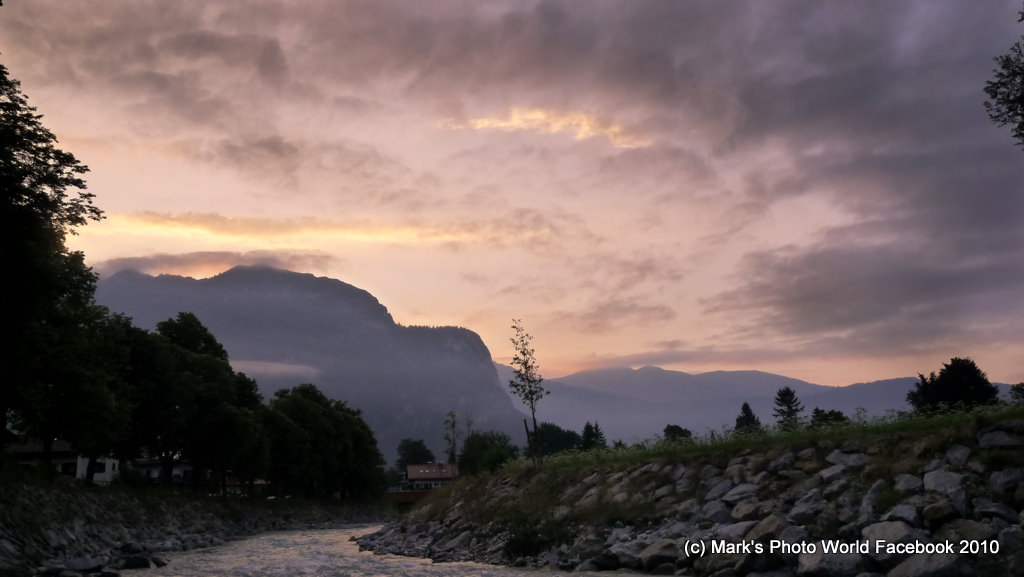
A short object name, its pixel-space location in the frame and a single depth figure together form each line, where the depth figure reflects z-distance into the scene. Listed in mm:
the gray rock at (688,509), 25594
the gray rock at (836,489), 21969
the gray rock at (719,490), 26109
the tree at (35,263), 27859
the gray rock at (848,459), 23203
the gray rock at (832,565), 17828
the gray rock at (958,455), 20631
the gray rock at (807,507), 21500
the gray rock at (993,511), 17797
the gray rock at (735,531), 21922
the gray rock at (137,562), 31203
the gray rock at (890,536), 17609
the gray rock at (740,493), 24938
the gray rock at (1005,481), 18812
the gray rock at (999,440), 20328
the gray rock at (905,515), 18797
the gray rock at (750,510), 23250
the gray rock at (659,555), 22531
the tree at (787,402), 113731
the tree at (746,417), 133500
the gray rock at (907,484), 20422
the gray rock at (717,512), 24156
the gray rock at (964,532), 17344
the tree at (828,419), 28641
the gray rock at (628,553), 23359
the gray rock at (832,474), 23109
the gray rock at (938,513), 18484
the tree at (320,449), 89500
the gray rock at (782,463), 25562
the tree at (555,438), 175000
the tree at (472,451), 115612
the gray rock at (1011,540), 16547
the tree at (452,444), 161612
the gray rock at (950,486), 18734
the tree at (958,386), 63469
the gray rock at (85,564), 26312
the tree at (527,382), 50719
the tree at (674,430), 66994
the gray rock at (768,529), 20812
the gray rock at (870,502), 19875
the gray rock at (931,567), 16094
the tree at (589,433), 130538
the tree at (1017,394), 23602
